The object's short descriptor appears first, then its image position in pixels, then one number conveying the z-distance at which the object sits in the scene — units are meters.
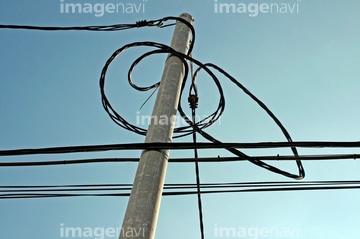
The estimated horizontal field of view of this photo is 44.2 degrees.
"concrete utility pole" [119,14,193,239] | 3.42
